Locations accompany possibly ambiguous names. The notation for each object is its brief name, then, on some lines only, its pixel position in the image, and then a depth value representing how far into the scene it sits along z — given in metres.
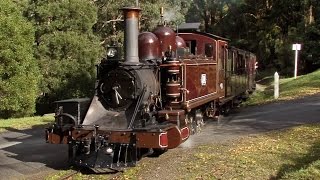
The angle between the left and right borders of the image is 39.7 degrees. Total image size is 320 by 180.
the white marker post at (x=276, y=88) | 20.97
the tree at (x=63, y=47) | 24.22
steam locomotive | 8.61
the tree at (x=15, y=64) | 20.34
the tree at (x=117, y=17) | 30.69
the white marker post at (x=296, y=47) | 26.20
